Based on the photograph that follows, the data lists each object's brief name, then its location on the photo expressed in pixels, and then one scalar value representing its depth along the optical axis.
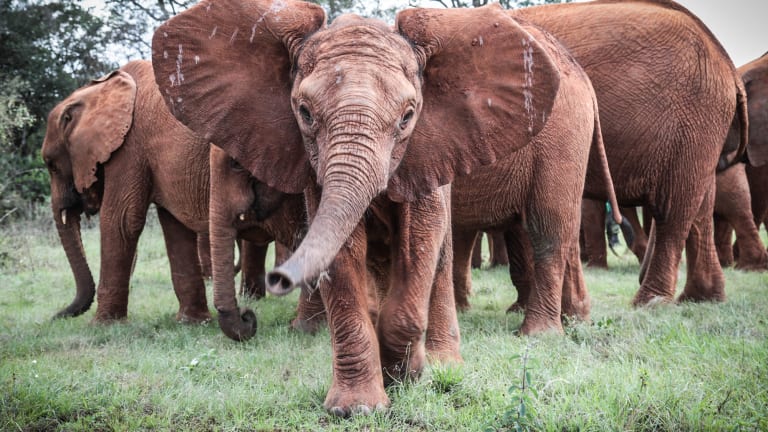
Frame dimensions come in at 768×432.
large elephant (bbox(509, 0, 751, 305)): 7.27
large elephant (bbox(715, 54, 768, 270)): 8.82
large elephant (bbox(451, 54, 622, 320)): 6.05
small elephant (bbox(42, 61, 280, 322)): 7.09
